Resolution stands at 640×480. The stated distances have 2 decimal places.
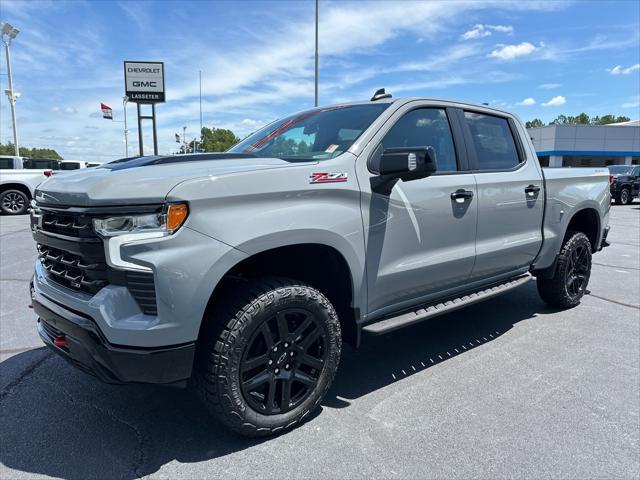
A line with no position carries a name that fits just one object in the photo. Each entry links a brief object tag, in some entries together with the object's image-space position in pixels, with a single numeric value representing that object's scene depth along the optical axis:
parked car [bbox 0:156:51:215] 14.29
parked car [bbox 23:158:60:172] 16.98
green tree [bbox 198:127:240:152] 89.25
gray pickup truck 2.18
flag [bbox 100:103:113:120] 34.31
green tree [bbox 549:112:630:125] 114.19
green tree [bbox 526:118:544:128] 109.76
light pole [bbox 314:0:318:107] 20.95
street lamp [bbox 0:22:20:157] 32.47
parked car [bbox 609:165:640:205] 20.83
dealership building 45.44
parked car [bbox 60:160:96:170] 22.55
